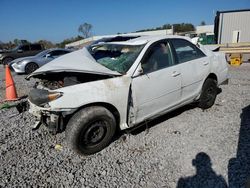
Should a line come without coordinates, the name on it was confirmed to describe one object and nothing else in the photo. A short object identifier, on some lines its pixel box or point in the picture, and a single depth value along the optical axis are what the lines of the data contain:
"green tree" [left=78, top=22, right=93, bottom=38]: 60.91
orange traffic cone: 6.30
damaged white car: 2.97
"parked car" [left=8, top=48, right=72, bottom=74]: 10.79
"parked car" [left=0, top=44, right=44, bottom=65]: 16.38
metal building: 20.70
